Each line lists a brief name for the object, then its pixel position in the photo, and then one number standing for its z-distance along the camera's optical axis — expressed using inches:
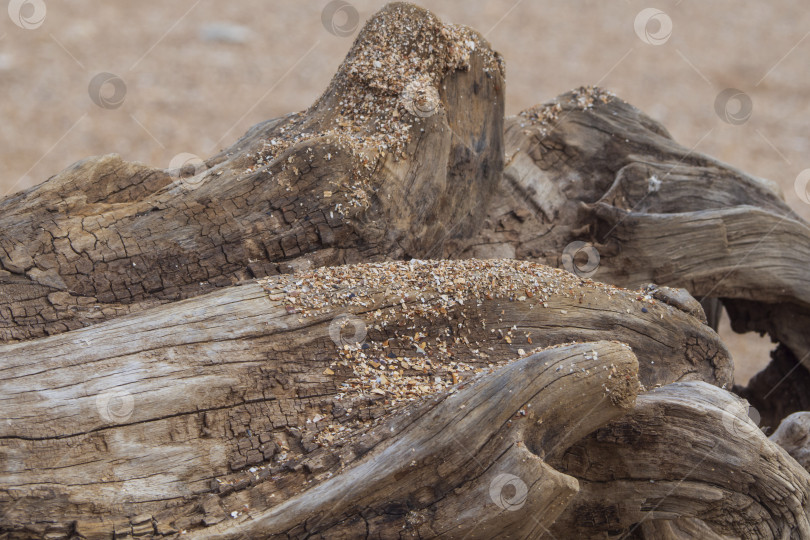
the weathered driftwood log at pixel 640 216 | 183.8
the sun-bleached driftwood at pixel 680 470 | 126.0
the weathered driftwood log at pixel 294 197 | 132.2
